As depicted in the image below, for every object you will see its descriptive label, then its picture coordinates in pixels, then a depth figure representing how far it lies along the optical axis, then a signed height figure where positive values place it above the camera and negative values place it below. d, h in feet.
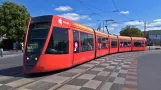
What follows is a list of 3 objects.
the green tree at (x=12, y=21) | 77.71 +16.87
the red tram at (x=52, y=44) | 17.14 +0.13
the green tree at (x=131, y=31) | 164.67 +18.70
